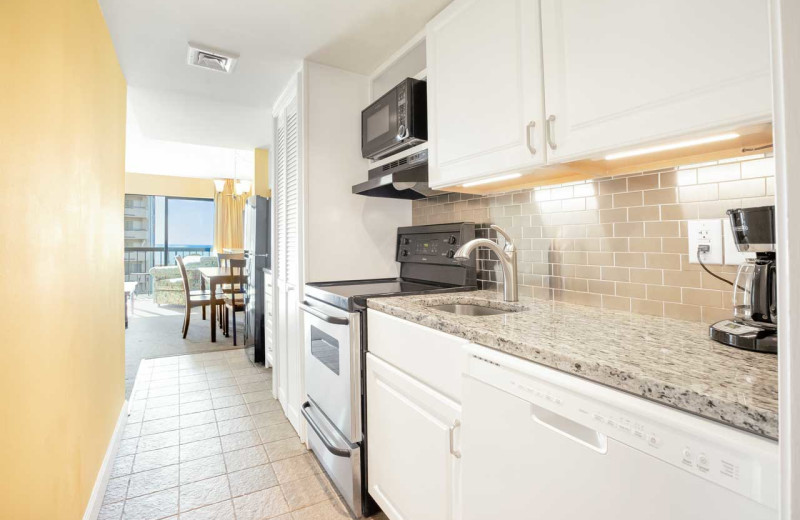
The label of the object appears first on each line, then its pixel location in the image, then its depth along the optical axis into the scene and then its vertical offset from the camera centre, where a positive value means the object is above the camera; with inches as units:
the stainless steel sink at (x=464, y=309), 65.7 -7.8
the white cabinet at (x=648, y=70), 30.8 +18.0
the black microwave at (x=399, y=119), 71.5 +28.6
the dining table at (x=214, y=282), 178.9 -7.3
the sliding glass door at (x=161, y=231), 302.8 +29.8
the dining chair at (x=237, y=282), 176.7 -9.1
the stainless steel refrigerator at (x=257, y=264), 146.6 +0.8
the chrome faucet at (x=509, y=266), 60.2 -0.5
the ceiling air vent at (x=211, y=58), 80.4 +45.8
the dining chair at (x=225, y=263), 201.3 +2.6
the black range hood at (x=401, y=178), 72.9 +17.0
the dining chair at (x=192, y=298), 188.2 -16.0
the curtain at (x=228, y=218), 292.5 +37.4
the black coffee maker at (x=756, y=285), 31.5 -2.2
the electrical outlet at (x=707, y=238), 42.0 +2.6
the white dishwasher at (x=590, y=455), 21.2 -13.2
